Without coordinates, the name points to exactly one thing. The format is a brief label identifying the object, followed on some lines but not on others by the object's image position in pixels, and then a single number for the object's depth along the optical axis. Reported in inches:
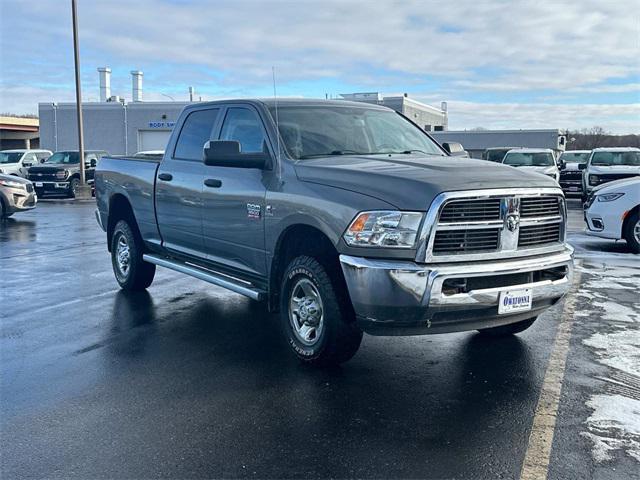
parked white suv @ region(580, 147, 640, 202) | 754.8
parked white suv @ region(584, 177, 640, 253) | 425.7
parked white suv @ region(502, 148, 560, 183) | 847.7
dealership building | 1696.6
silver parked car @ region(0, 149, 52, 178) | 1035.9
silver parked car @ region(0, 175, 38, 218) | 636.7
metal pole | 980.6
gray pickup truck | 172.1
